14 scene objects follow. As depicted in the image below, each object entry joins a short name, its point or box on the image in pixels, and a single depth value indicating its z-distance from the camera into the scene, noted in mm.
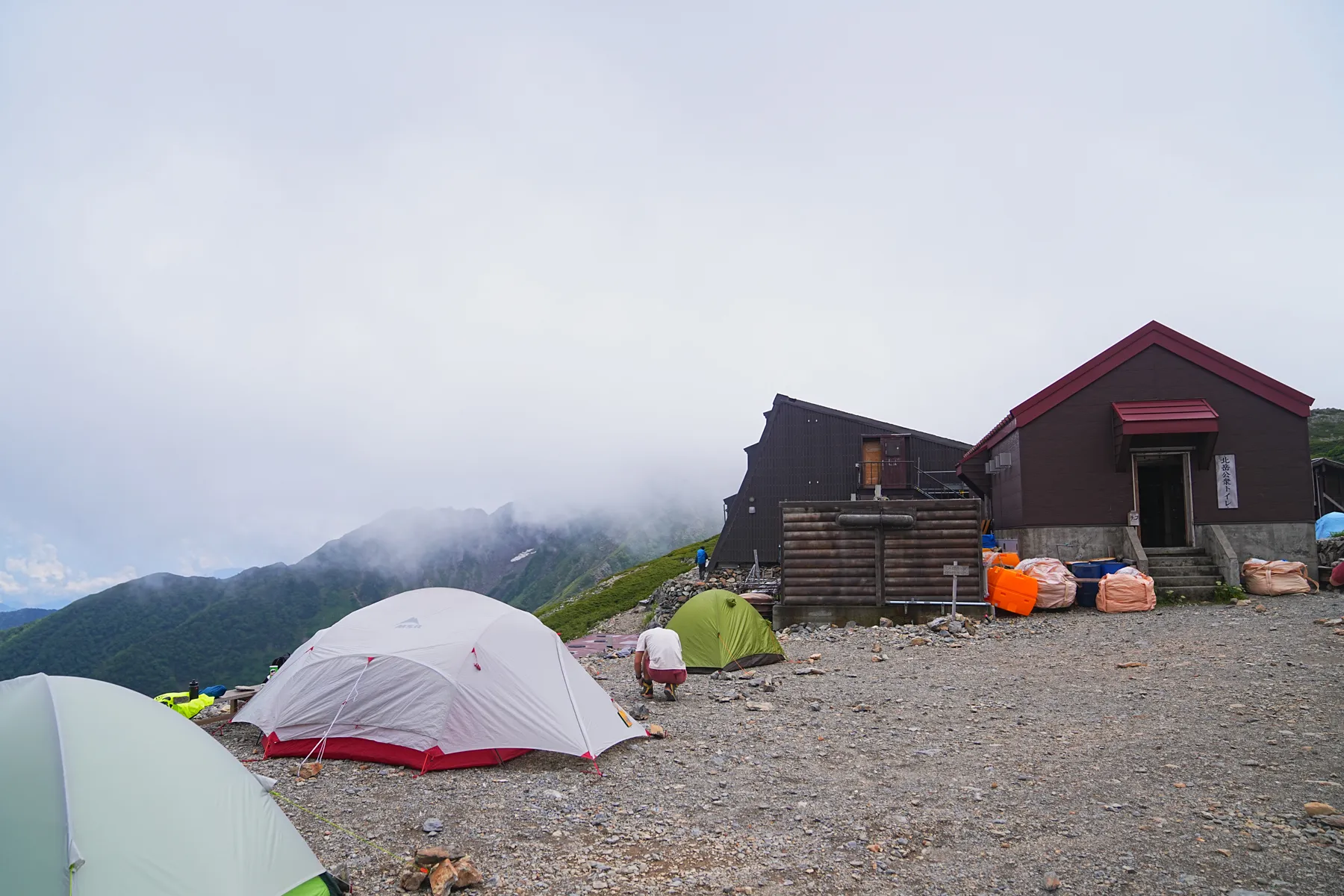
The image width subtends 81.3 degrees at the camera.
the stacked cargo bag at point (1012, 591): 18953
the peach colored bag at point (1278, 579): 18562
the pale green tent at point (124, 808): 4414
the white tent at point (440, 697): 8477
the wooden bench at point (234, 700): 11164
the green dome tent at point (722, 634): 14727
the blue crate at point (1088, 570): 19688
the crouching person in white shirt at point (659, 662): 11945
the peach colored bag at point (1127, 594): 18391
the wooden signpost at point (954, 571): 18312
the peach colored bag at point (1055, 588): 19031
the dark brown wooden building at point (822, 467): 33969
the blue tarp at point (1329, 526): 29922
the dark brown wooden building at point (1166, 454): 20375
